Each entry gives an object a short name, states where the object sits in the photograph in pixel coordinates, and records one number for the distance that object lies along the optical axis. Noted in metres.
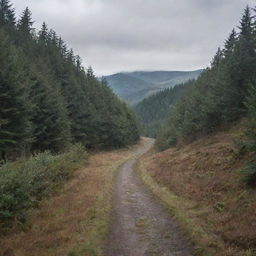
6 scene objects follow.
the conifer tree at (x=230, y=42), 58.56
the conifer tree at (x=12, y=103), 31.77
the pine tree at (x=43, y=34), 75.99
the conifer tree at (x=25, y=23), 71.68
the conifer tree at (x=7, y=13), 72.25
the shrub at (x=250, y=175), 14.67
